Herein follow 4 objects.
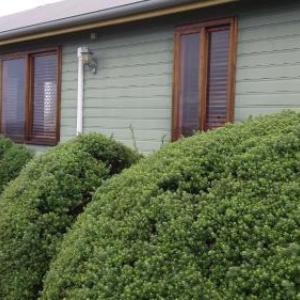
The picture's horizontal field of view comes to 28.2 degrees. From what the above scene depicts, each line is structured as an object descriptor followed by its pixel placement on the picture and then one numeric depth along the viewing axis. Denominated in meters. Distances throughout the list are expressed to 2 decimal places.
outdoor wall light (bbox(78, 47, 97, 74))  9.15
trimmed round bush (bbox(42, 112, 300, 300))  2.65
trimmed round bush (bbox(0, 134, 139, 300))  4.43
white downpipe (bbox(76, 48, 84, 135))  9.41
